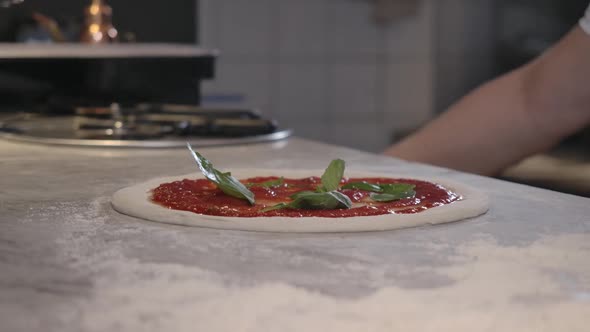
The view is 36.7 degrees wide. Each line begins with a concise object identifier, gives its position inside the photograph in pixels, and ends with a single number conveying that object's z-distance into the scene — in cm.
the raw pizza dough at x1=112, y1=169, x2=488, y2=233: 70
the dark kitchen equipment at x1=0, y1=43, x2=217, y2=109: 211
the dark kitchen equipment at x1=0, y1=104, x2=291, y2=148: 137
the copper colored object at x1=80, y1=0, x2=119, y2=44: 271
